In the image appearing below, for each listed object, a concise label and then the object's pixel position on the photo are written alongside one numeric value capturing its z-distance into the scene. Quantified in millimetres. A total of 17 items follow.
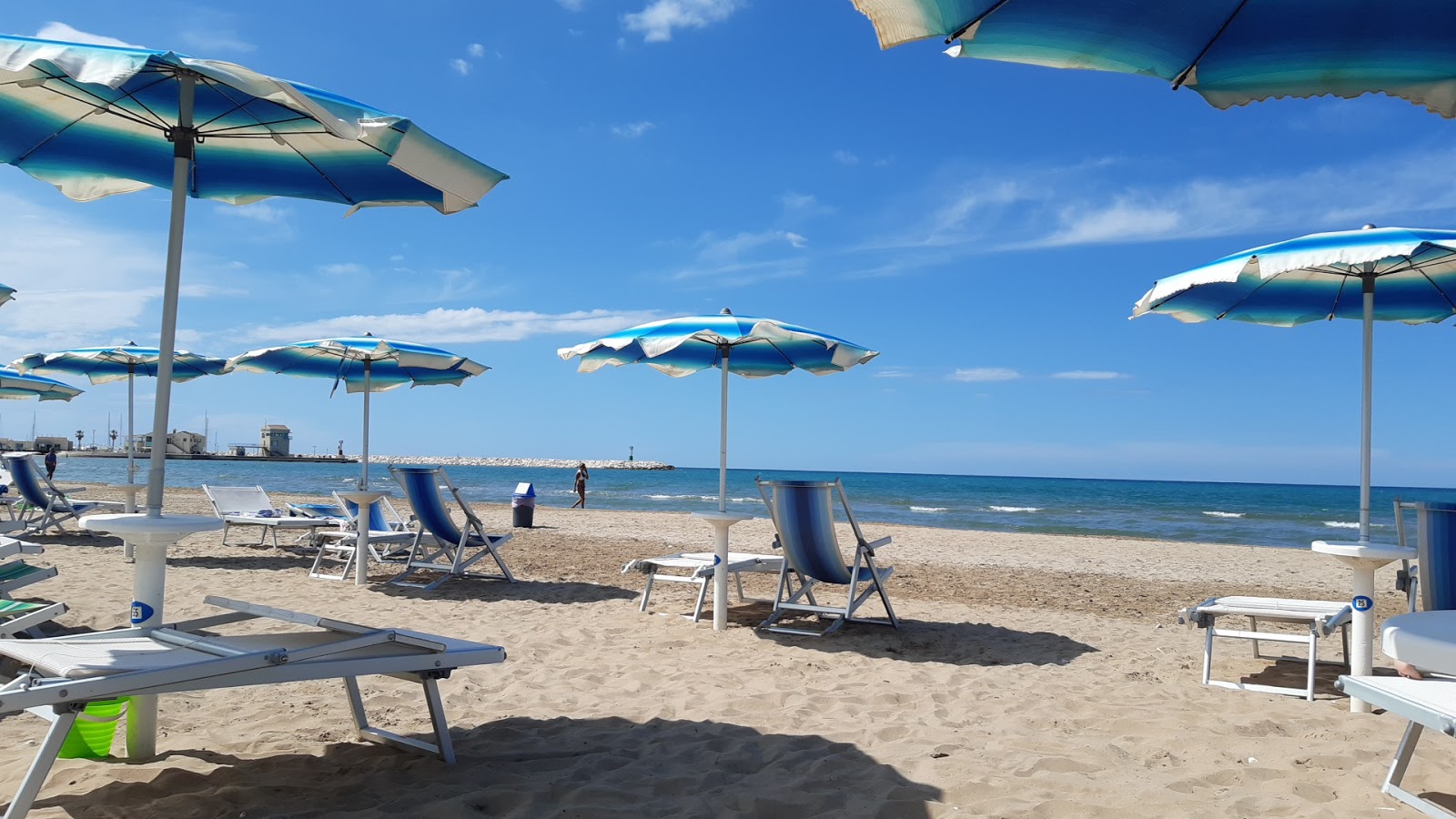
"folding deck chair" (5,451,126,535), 10195
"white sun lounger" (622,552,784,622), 6008
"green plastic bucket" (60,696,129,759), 2842
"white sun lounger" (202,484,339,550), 9289
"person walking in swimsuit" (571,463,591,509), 26206
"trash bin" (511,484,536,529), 15750
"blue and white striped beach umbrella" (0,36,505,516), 2555
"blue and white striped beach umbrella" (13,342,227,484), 10031
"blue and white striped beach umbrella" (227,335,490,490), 7957
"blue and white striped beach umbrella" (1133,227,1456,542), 3910
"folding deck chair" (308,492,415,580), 7871
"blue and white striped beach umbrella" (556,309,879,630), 5824
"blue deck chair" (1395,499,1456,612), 3984
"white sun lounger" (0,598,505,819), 2195
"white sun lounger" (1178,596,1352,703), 4219
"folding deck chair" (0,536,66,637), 3574
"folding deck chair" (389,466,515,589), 7395
